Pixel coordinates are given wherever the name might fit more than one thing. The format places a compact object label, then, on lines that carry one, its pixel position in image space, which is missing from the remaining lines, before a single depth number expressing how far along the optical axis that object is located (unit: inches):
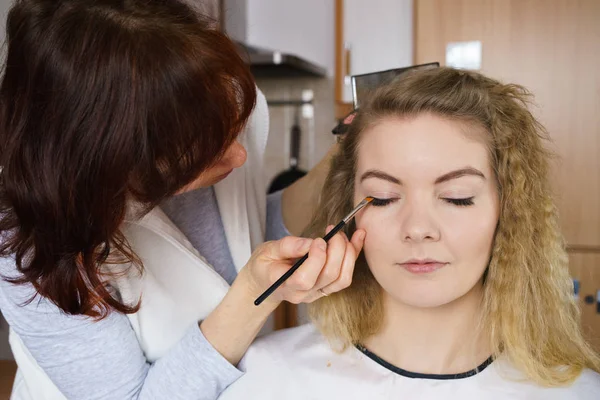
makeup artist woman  33.0
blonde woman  40.6
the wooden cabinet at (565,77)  77.7
